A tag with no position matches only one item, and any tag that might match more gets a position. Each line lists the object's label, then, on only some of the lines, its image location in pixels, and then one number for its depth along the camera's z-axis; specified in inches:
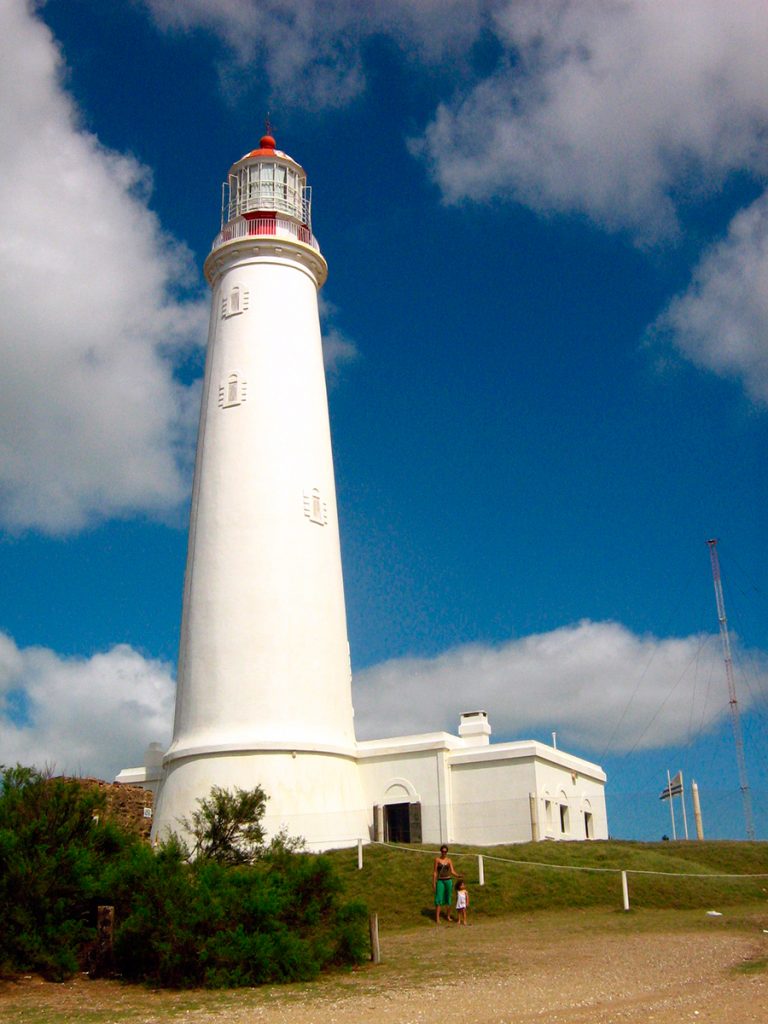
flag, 1370.6
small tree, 665.6
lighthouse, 1002.7
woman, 778.2
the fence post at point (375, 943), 586.9
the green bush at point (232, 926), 533.6
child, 767.1
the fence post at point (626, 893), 797.2
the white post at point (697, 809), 1321.4
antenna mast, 1445.6
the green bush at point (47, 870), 567.8
